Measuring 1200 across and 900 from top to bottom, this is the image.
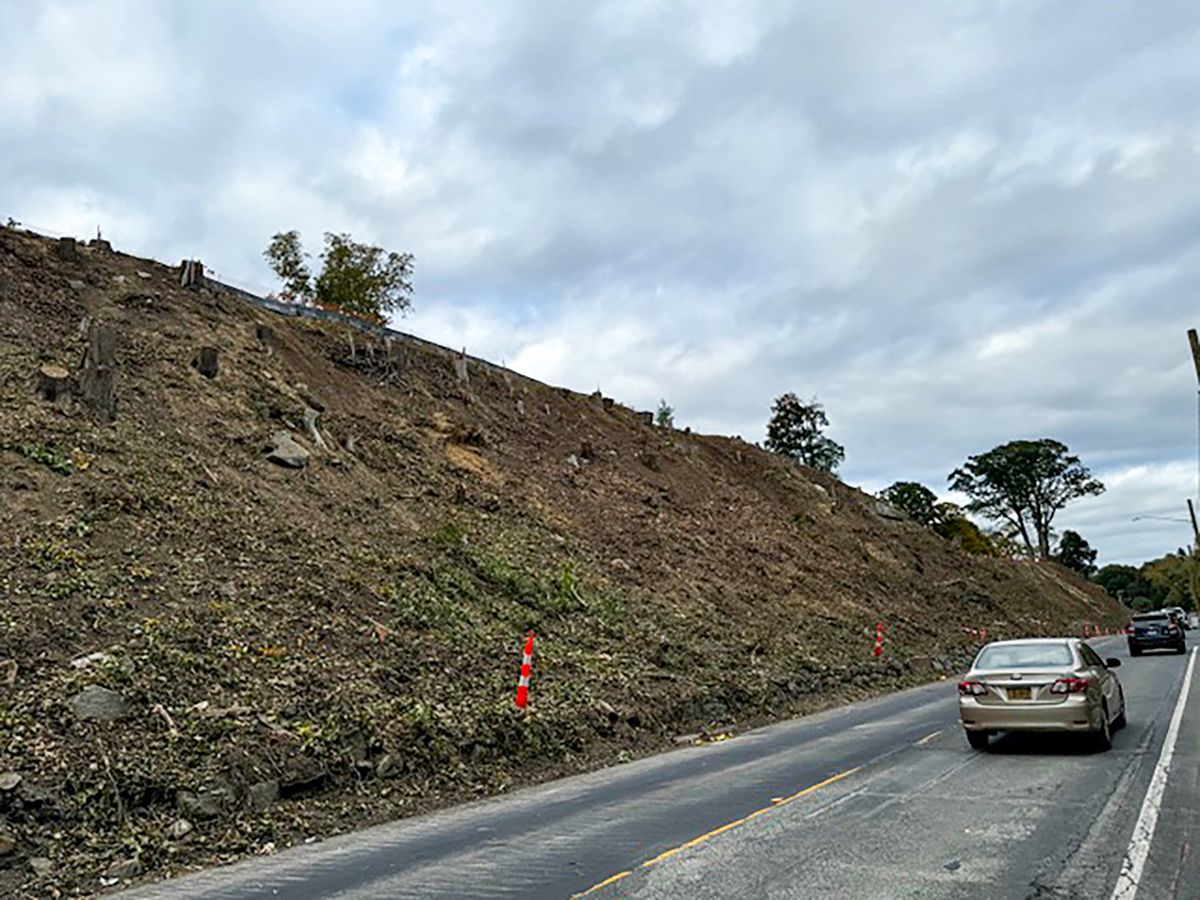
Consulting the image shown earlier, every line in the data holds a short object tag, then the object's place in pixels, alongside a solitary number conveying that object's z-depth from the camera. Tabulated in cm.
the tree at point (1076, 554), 10402
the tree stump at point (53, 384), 1589
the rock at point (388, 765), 1001
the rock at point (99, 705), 881
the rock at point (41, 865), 702
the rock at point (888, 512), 4784
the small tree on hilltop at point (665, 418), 4100
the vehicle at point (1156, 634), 3291
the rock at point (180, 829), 789
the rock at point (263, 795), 869
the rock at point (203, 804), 820
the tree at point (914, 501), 5769
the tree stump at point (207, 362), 1998
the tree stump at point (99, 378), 1628
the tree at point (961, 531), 5809
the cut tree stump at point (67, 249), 2284
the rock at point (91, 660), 957
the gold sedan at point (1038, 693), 1150
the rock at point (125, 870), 715
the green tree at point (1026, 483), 7662
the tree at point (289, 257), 4228
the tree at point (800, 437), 5403
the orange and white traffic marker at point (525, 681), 1263
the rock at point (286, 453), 1805
